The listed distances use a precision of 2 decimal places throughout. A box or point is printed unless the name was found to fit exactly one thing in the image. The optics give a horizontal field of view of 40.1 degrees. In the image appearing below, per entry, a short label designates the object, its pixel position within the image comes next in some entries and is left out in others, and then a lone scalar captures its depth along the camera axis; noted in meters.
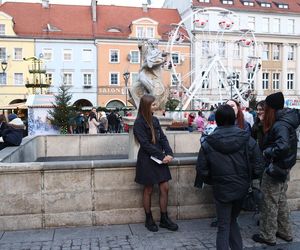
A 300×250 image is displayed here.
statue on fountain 7.99
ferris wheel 47.81
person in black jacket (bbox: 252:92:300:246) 4.70
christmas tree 18.05
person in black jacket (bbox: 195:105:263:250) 4.07
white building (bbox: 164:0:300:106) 51.69
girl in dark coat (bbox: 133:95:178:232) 5.20
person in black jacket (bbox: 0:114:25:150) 7.92
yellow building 44.75
